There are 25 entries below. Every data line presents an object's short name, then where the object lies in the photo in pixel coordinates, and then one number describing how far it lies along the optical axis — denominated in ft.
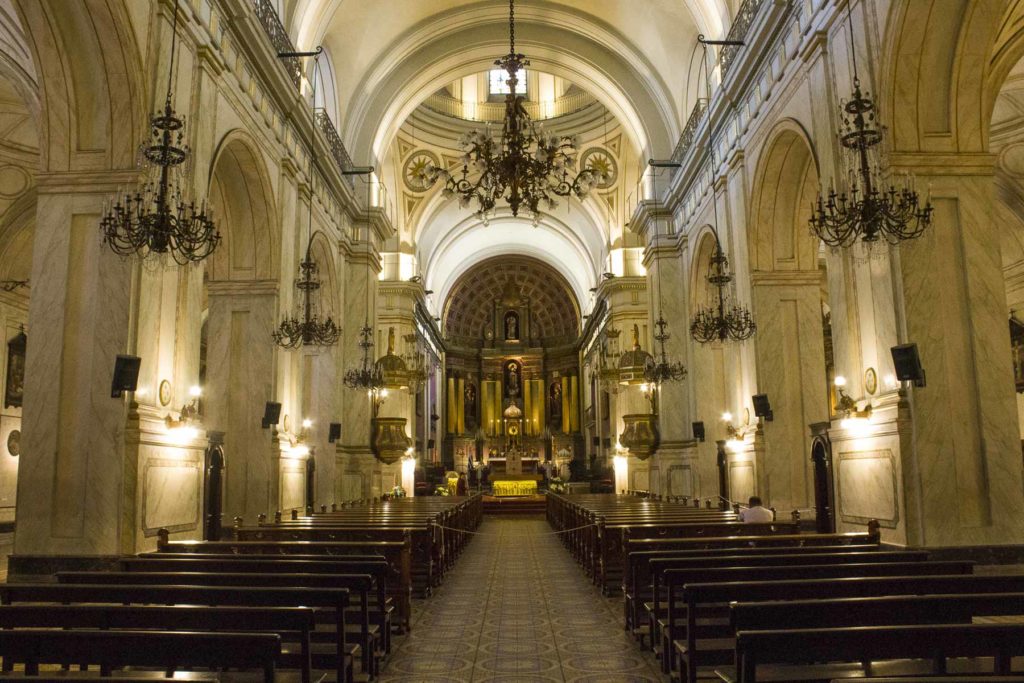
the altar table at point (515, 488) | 93.50
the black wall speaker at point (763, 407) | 40.37
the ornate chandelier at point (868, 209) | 23.40
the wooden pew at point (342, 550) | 22.05
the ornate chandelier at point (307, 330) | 40.32
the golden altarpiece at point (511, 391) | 132.98
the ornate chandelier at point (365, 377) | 54.90
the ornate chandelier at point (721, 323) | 40.83
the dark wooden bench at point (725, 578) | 15.10
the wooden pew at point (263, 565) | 17.52
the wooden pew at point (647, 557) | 19.12
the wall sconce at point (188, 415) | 29.29
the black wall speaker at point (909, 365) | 25.46
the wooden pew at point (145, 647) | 9.66
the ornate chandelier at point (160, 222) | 23.59
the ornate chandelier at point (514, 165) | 31.37
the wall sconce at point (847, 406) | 29.22
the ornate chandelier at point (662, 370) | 55.47
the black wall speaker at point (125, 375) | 25.86
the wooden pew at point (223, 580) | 15.24
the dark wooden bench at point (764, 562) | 17.33
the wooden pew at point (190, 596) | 13.53
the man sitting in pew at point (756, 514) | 29.48
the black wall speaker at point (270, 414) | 40.34
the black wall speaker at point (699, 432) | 53.11
